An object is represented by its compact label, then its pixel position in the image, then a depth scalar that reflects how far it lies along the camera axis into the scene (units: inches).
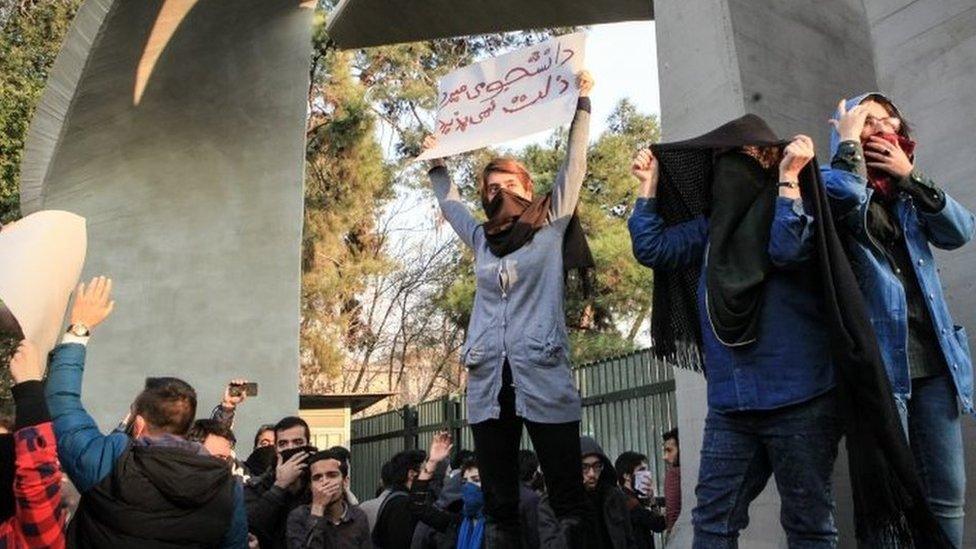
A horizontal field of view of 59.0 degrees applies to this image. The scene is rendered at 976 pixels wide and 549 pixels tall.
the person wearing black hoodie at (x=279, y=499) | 164.7
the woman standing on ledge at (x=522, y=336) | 123.7
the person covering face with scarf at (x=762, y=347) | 96.2
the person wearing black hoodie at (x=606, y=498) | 198.7
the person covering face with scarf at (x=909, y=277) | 101.4
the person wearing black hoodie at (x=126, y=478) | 110.0
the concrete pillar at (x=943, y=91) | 131.4
